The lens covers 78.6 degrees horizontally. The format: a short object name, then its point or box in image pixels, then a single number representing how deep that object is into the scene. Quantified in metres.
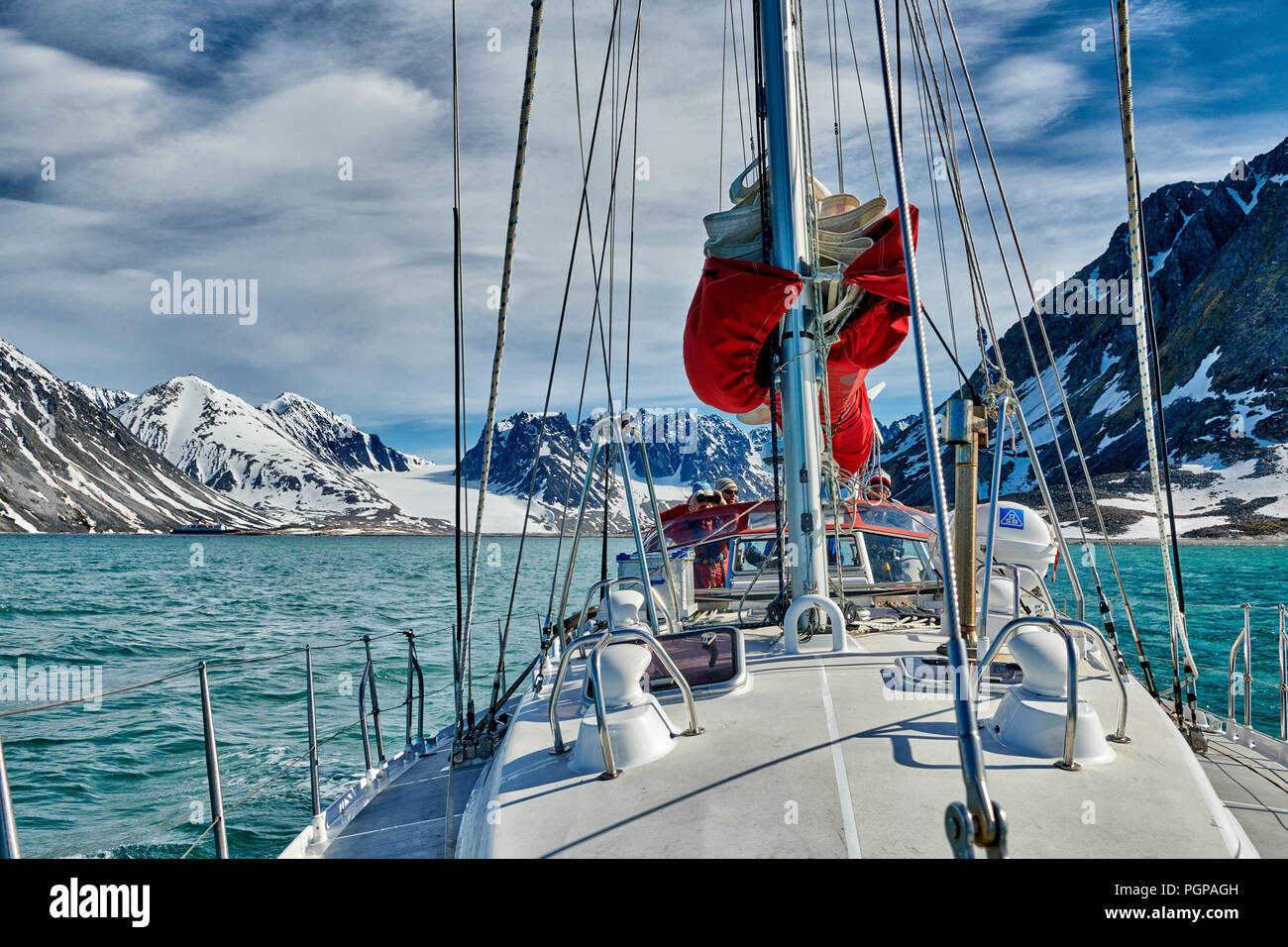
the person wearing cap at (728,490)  13.00
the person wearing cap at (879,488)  10.94
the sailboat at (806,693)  2.98
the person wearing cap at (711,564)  10.31
